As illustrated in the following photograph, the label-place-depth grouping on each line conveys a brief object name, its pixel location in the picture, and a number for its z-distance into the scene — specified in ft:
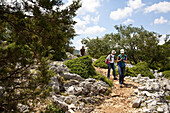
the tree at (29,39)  8.73
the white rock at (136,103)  16.71
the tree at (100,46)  94.42
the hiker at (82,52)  33.22
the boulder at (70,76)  21.90
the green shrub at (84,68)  24.89
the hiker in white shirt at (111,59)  27.81
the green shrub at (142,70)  37.44
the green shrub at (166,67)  70.90
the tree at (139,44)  77.20
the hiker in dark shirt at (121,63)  23.91
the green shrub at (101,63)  45.70
